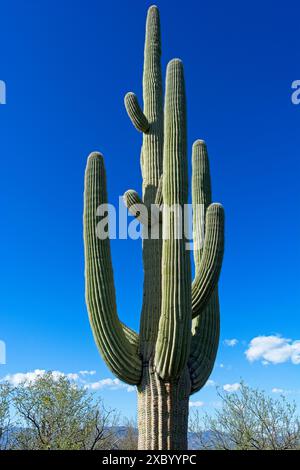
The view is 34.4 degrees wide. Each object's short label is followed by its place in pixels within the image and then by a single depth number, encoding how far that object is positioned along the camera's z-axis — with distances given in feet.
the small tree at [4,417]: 49.01
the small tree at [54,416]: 48.44
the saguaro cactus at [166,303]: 16.94
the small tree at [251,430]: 47.11
